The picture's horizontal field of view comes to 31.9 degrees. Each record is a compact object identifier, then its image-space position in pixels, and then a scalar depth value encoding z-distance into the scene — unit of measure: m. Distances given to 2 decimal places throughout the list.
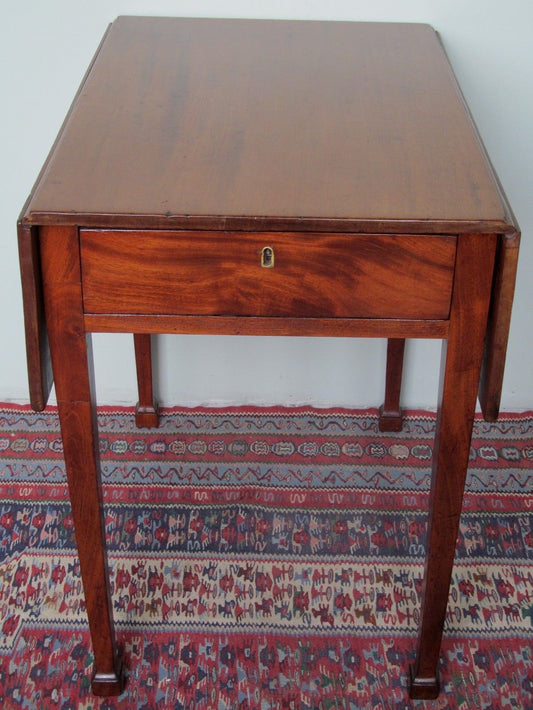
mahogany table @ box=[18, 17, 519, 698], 1.16
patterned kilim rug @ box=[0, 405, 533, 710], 1.59
